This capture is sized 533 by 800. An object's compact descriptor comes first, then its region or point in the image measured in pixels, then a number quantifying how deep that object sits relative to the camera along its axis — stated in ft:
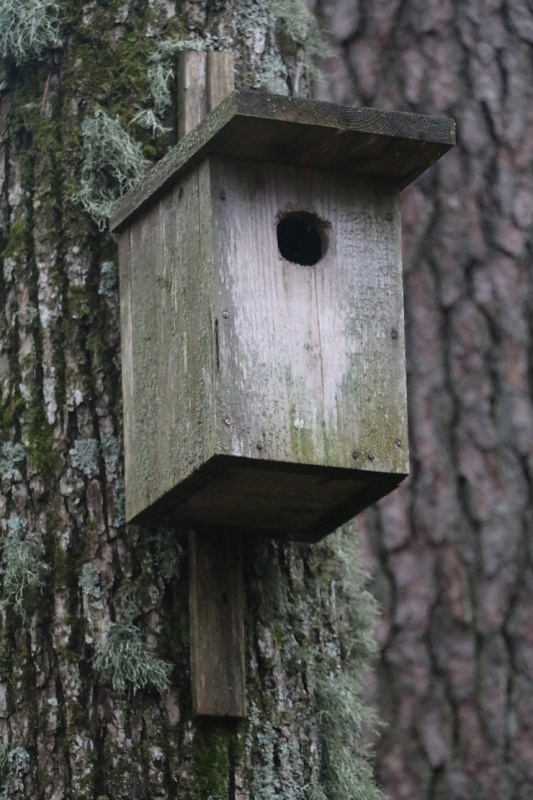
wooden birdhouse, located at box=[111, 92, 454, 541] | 17.99
